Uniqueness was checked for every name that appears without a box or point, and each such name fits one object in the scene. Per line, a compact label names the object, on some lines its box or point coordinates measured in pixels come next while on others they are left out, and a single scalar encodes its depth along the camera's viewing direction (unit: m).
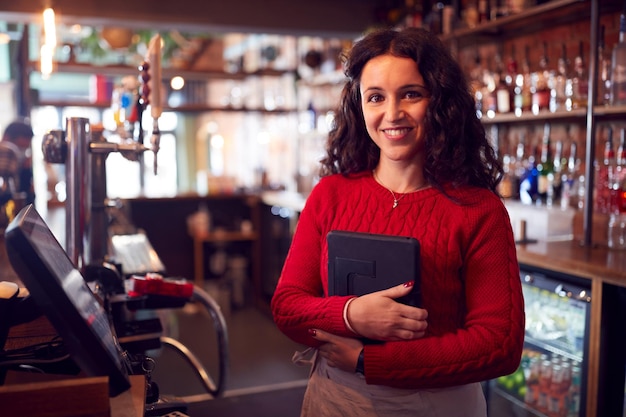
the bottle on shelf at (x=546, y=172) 3.36
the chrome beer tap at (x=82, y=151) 1.77
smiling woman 1.23
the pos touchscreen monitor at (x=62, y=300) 0.79
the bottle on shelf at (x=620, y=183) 2.75
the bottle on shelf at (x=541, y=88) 3.21
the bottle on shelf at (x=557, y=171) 3.40
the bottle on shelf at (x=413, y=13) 4.46
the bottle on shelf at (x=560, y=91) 3.16
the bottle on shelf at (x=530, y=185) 3.45
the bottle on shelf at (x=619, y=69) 2.74
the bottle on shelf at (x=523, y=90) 3.36
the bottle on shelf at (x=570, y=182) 3.27
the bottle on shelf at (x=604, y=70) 2.92
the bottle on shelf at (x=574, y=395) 2.60
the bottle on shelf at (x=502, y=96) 3.46
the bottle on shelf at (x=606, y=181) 2.90
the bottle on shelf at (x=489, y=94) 3.54
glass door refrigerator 2.49
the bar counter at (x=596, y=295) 2.22
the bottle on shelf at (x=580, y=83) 3.04
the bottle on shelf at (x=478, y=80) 3.68
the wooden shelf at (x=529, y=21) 3.08
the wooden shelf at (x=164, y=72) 5.57
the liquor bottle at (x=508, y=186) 3.57
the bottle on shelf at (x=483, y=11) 3.76
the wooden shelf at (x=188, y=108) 5.68
